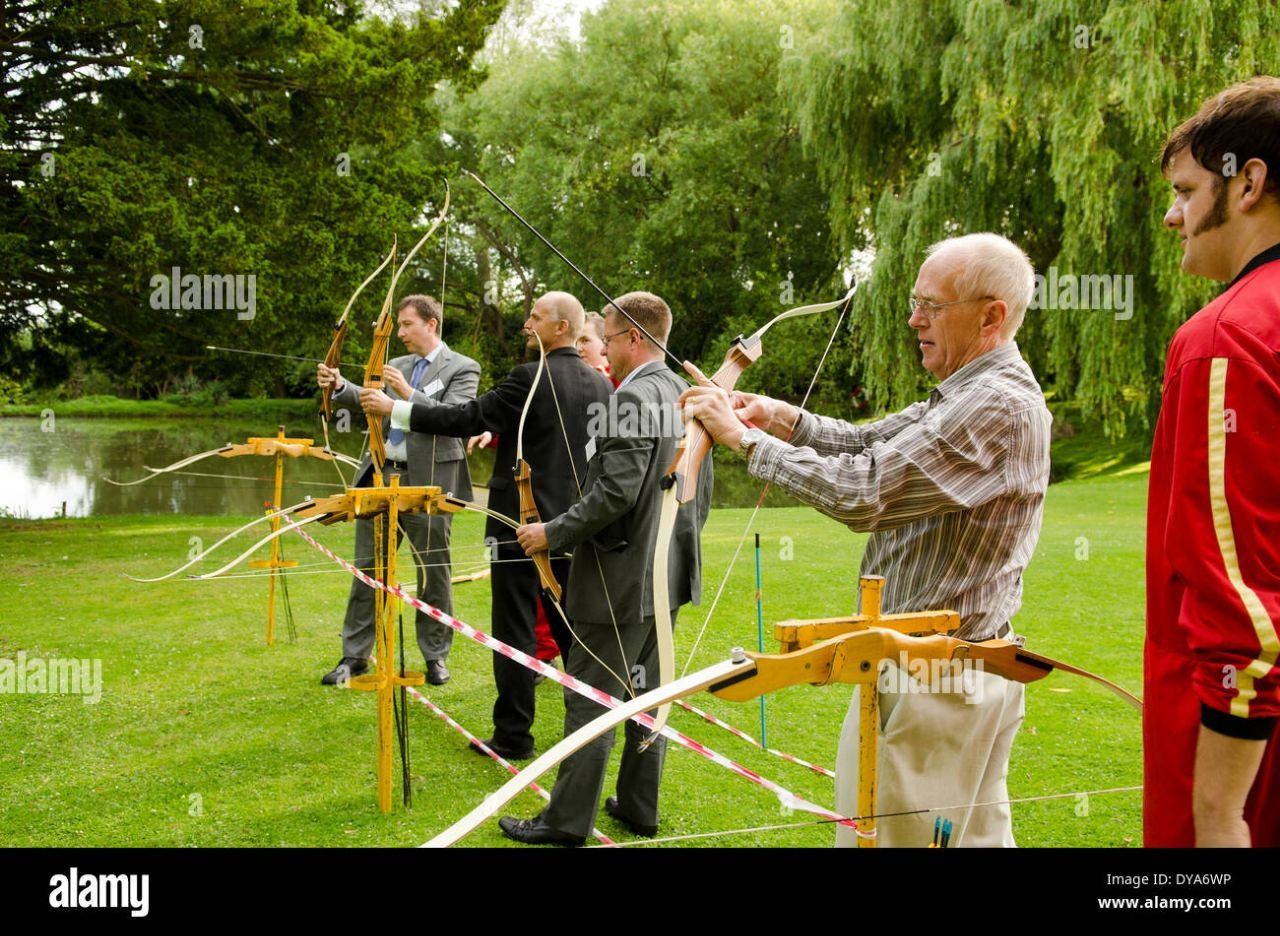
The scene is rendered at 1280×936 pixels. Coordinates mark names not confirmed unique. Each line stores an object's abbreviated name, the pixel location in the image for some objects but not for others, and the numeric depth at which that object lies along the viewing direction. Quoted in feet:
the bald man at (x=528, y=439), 13.84
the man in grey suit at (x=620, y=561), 11.23
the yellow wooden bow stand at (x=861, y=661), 5.60
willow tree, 35.50
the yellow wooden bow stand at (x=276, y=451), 18.92
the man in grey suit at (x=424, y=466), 17.66
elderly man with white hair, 6.37
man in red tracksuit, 4.65
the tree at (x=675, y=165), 70.18
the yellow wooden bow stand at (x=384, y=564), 11.57
